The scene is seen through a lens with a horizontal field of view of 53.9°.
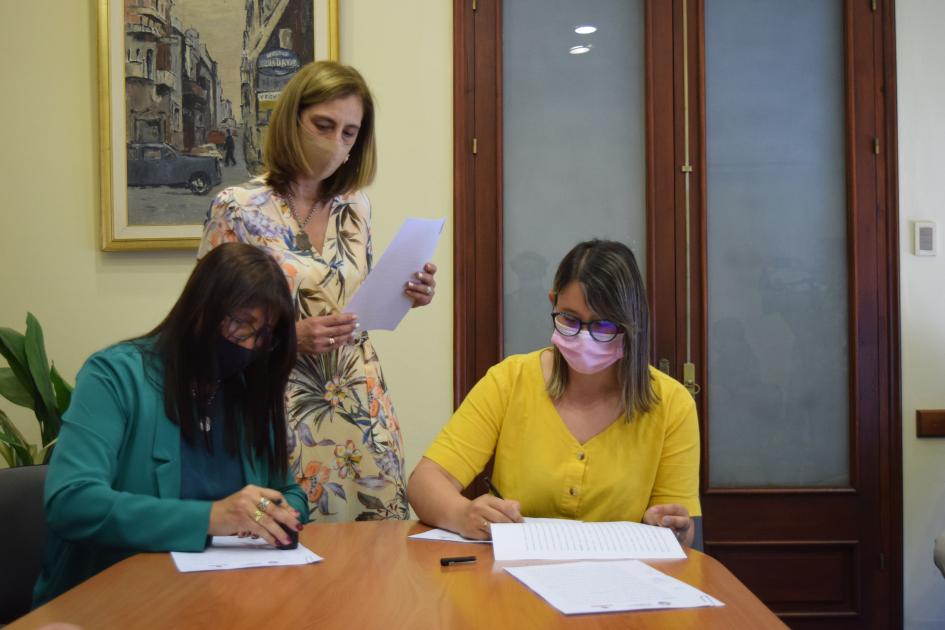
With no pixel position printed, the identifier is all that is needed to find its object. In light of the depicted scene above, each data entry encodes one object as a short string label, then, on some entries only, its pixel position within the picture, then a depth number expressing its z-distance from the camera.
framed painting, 3.36
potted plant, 2.96
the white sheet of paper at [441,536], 1.62
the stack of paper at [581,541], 1.48
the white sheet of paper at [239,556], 1.37
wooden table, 1.14
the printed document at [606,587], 1.21
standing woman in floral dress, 2.01
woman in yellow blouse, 1.77
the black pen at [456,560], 1.44
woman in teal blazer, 1.44
